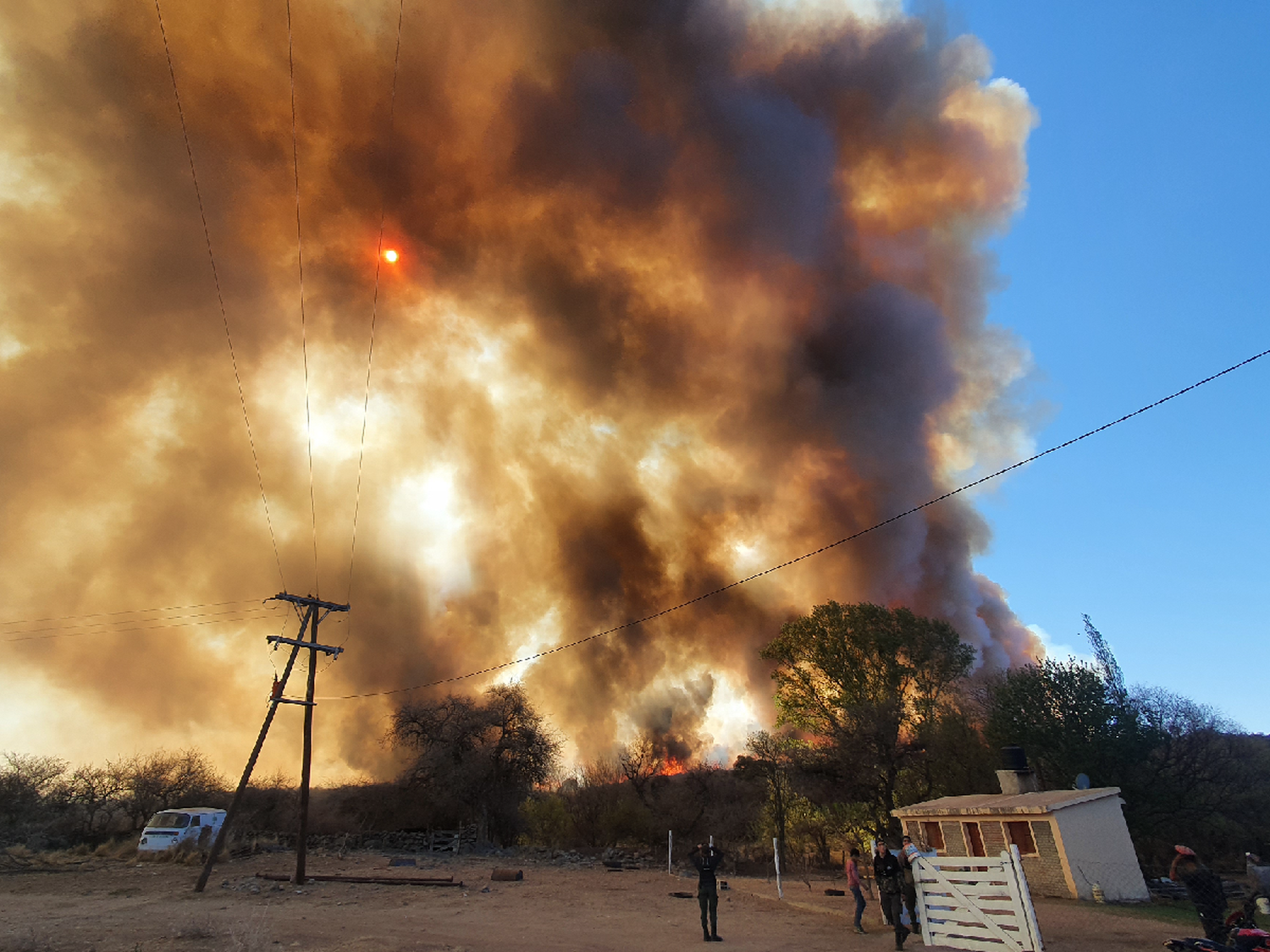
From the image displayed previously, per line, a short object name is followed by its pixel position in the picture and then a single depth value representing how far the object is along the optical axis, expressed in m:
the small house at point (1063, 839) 18.94
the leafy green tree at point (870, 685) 31.78
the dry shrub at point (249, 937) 9.55
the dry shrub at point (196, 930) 10.88
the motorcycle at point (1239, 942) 7.53
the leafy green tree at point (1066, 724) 29.79
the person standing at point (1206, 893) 8.76
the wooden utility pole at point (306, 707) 20.62
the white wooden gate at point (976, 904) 10.16
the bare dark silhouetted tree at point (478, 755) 45.28
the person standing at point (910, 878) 11.85
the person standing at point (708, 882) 12.05
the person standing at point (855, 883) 13.52
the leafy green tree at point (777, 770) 35.75
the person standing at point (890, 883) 11.56
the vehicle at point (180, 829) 27.47
